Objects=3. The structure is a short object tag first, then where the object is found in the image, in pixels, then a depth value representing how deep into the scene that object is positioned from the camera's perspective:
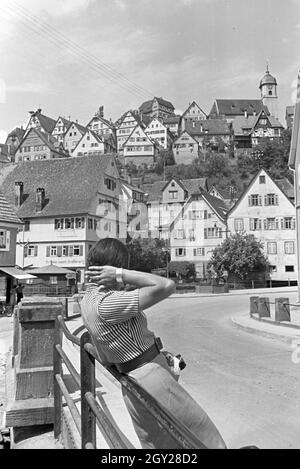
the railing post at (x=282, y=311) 11.85
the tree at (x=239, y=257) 39.47
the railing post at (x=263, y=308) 13.19
